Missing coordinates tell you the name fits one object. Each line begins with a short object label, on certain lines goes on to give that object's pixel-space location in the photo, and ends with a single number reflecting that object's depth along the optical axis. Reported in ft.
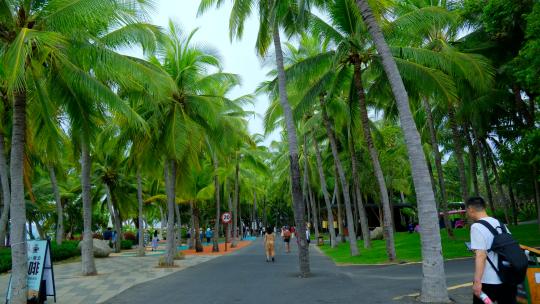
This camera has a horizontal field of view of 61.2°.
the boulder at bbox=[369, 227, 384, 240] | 112.47
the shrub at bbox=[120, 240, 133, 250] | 122.31
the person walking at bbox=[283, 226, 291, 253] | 90.07
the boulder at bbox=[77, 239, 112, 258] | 87.10
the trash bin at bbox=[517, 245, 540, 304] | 19.38
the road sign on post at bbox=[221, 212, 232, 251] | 93.71
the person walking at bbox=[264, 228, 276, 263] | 66.03
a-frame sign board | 31.73
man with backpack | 14.24
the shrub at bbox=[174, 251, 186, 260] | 76.73
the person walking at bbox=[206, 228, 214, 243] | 145.37
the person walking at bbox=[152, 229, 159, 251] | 115.44
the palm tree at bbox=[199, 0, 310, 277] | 45.32
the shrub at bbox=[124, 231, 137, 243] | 154.40
